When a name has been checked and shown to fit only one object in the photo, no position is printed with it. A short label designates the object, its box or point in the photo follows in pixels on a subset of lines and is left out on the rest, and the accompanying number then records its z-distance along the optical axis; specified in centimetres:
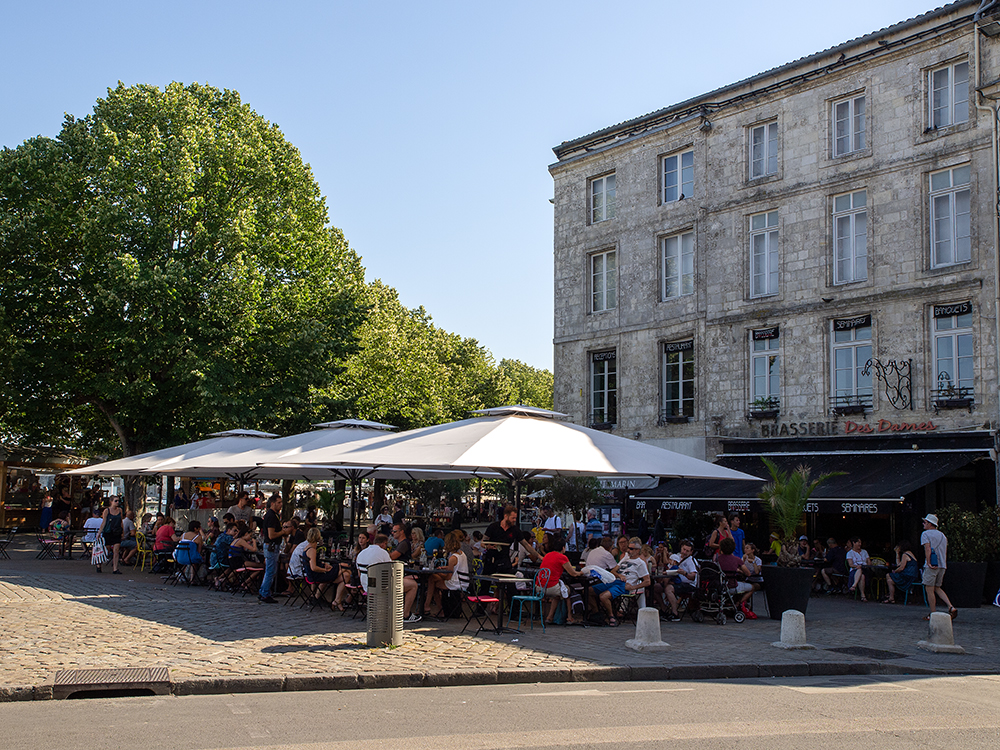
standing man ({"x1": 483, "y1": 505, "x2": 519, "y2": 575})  1280
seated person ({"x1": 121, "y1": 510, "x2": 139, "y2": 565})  2017
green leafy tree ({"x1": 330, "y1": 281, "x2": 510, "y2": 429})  3528
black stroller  1391
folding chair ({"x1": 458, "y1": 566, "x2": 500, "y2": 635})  1181
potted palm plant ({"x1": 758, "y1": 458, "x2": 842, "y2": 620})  1387
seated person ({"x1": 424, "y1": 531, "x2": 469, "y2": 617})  1264
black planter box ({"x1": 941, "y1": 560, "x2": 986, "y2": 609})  1574
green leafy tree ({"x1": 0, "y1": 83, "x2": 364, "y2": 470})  2416
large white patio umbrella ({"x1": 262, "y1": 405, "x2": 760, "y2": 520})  1195
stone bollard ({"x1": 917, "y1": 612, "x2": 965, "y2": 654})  1148
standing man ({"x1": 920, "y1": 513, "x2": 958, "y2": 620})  1409
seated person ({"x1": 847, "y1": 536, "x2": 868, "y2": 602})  1802
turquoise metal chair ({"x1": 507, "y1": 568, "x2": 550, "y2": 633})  1257
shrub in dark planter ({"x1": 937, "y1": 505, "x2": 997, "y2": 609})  1581
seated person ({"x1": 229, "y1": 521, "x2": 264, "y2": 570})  1555
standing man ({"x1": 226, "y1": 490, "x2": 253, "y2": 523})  1883
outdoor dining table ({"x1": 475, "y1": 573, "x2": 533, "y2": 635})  1183
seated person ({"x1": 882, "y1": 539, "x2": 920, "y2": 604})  1720
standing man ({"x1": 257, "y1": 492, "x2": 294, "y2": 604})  1429
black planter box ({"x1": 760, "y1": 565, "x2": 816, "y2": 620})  1380
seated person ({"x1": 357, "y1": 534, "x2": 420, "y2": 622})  1206
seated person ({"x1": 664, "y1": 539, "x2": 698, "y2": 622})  1398
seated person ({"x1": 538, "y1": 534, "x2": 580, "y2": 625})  1266
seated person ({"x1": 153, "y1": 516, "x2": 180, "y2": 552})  1805
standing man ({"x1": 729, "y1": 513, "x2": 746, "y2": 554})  1748
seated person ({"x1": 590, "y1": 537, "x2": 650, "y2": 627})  1307
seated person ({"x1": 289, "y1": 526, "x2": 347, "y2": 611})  1324
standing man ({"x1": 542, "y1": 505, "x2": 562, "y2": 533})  2482
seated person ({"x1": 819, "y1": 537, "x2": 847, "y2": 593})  1875
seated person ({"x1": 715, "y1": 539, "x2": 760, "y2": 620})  1444
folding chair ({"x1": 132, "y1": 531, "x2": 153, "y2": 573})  1939
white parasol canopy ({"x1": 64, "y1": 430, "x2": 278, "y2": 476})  1822
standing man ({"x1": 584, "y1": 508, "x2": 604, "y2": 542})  2522
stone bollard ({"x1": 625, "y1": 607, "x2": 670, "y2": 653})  1080
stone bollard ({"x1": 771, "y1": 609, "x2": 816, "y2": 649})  1135
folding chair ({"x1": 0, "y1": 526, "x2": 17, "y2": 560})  2076
